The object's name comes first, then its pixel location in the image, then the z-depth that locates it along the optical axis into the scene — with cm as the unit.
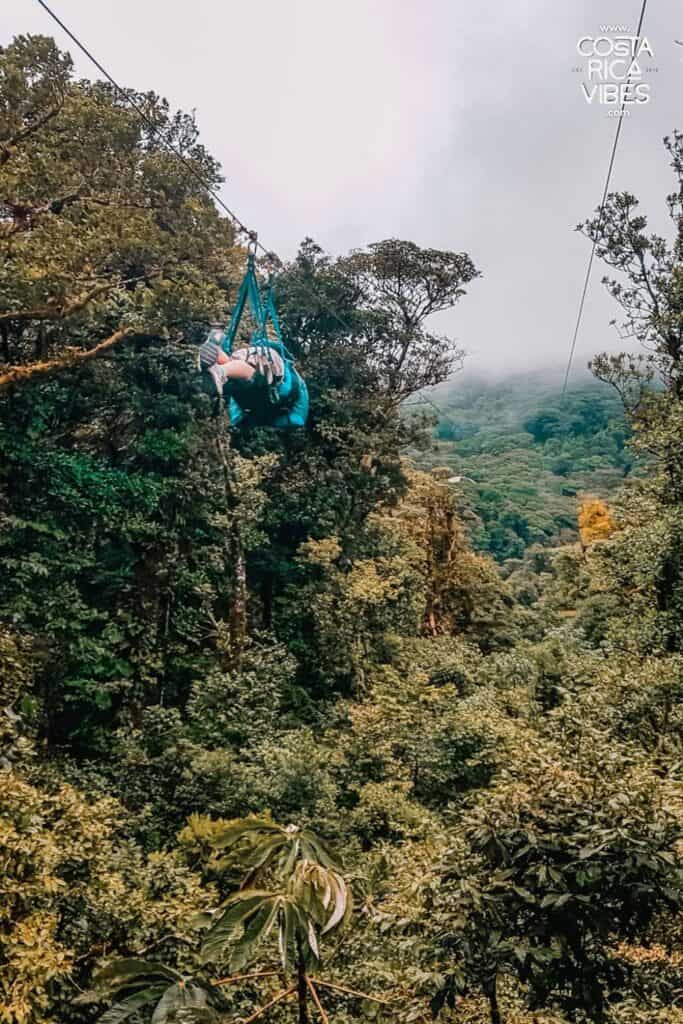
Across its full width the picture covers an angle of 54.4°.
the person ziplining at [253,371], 659
